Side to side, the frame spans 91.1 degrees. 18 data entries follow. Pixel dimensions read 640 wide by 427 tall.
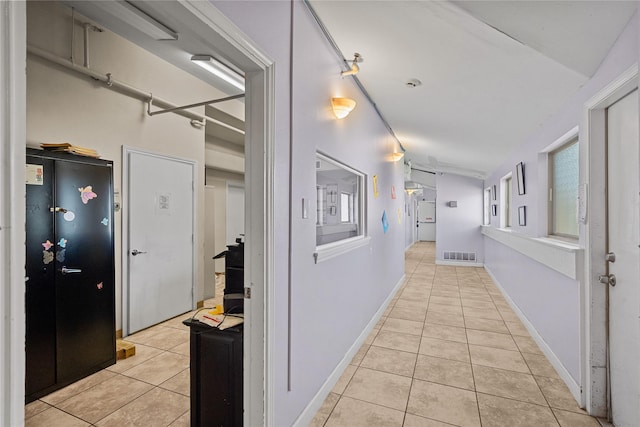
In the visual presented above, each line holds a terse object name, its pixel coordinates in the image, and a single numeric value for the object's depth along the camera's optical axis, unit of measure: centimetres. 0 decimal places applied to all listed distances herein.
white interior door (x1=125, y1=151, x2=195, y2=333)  332
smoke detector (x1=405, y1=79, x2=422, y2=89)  267
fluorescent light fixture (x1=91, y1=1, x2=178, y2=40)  116
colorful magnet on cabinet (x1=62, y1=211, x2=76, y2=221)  232
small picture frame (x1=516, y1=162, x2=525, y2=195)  383
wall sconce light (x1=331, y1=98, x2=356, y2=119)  230
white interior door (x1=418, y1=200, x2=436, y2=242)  1454
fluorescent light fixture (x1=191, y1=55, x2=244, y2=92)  234
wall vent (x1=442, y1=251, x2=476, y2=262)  796
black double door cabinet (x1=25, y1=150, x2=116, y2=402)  216
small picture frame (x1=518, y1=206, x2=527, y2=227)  371
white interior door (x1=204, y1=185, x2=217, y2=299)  479
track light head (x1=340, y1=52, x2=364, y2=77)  239
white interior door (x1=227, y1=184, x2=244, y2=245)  691
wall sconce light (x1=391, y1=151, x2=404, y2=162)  476
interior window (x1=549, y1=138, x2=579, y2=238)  265
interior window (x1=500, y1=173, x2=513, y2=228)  543
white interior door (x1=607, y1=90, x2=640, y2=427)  167
